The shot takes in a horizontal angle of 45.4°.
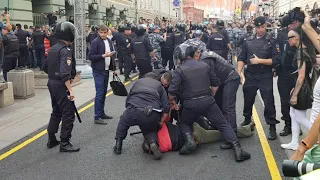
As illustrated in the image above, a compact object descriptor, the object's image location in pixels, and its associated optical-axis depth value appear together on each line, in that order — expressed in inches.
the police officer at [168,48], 534.3
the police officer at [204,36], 637.1
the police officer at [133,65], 590.1
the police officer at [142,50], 411.2
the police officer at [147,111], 209.9
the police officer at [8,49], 445.7
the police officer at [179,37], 534.0
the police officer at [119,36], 548.9
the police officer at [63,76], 218.4
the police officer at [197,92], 206.1
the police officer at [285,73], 230.4
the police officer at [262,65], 237.6
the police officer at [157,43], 494.0
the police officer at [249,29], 632.2
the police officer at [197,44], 220.8
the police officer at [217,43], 466.6
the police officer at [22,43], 583.8
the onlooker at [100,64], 286.4
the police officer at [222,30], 477.2
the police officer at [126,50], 513.8
